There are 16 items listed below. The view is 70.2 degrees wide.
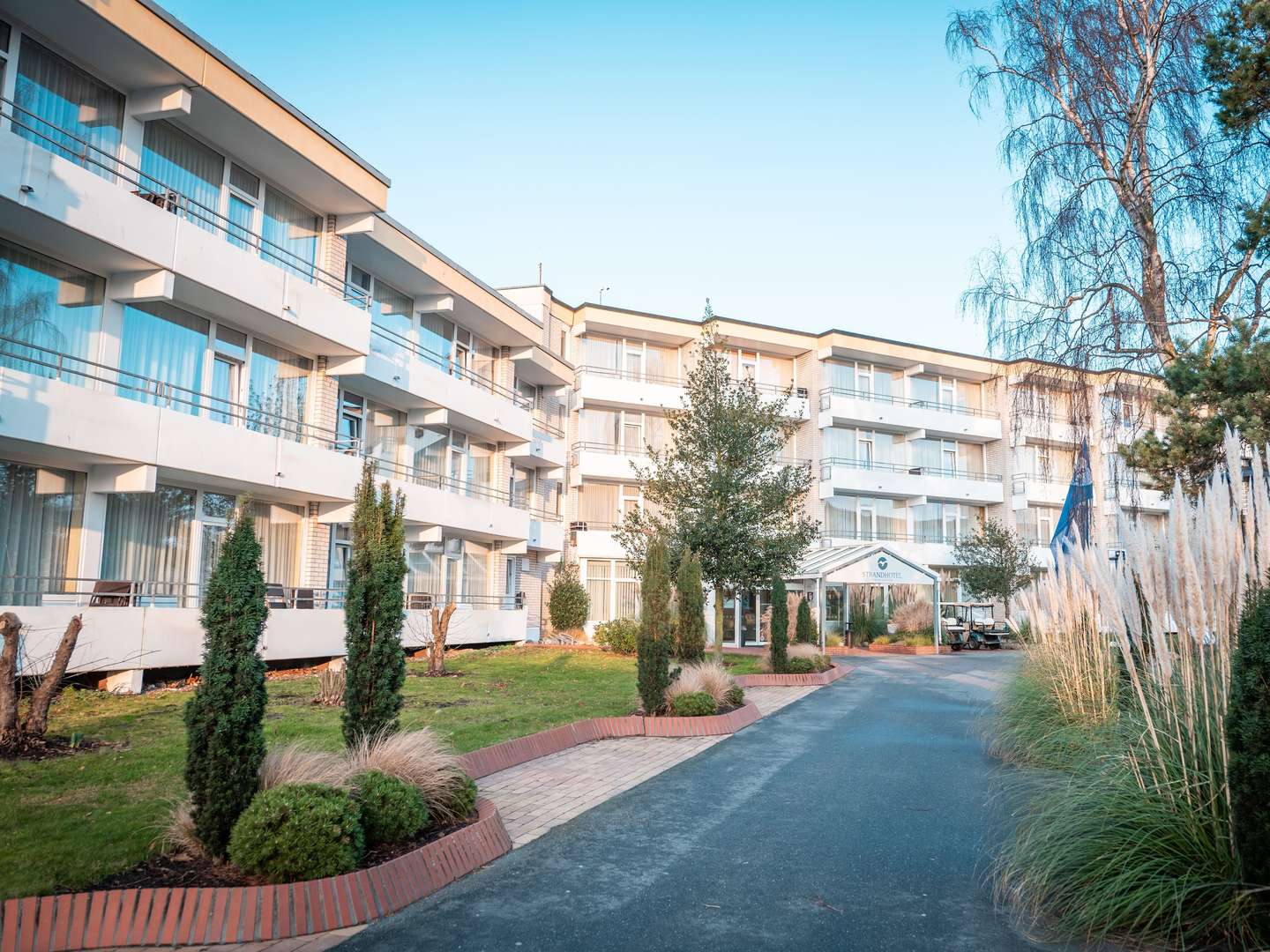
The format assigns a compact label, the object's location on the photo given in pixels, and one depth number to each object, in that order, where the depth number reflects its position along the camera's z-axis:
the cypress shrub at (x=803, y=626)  25.88
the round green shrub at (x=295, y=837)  5.05
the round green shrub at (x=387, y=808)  5.86
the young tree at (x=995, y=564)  37.12
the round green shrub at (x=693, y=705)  12.95
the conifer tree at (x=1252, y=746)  4.01
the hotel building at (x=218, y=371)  13.34
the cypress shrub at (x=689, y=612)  16.45
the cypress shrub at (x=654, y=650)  12.92
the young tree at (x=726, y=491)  21.80
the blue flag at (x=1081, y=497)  15.57
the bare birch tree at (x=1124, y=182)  12.36
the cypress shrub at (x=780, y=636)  20.58
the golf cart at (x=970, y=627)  35.78
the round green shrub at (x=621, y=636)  24.88
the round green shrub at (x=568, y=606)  30.53
